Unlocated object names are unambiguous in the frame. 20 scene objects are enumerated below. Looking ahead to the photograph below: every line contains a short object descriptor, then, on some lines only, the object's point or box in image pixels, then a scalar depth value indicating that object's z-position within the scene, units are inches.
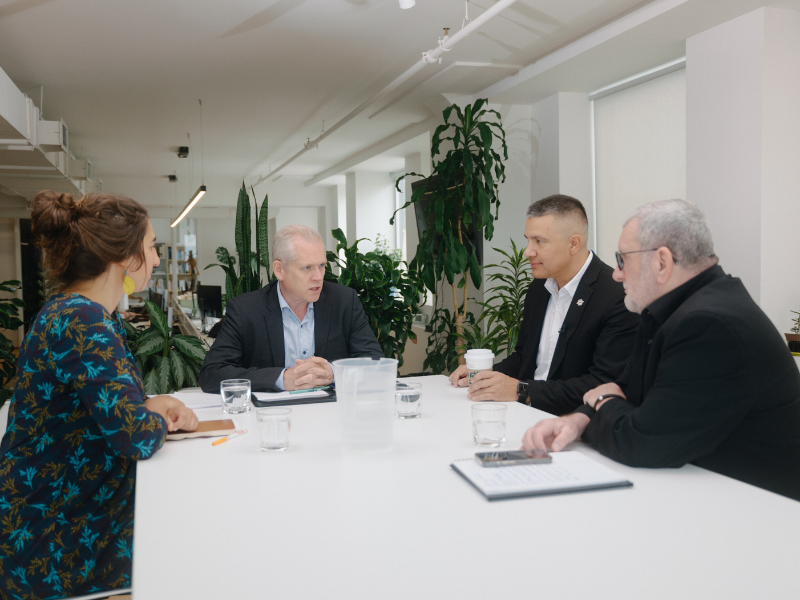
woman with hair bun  56.3
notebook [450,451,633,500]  46.1
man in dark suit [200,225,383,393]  105.3
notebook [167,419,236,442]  64.4
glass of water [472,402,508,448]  59.0
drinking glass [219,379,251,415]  75.8
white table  33.6
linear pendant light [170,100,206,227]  334.5
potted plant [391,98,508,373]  199.2
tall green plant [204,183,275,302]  178.7
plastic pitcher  55.4
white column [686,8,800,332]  144.7
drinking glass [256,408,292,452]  58.4
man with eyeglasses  51.8
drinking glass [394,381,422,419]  71.4
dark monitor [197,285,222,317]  254.5
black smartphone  51.8
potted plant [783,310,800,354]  139.6
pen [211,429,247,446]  63.1
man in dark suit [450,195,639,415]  86.1
